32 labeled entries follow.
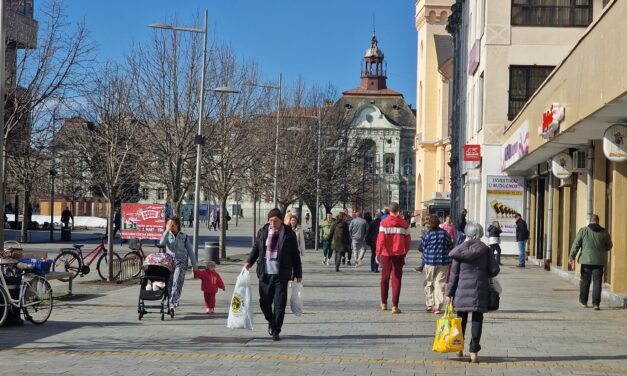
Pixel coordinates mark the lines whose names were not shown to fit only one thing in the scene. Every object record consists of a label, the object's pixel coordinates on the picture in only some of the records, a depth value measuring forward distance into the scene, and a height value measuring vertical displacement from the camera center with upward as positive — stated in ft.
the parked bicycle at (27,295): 46.14 -3.21
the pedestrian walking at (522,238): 110.93 -0.51
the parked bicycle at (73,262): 75.92 -2.70
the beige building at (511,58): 127.65 +21.45
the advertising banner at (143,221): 81.76 +0.43
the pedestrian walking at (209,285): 54.08 -2.95
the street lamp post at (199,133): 83.03 +7.52
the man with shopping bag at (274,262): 44.09 -1.42
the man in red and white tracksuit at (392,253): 56.89 -1.22
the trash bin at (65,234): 155.12 -1.34
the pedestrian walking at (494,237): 107.86 -0.47
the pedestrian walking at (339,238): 99.19 -0.78
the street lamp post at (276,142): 128.77 +10.87
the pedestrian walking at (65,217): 156.66 +1.20
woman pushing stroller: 52.80 -1.13
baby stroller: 50.98 -2.67
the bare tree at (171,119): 93.76 +9.84
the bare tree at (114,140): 77.10 +7.59
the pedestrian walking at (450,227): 82.68 +0.37
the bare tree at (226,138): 108.95 +9.54
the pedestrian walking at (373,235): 100.73 -0.46
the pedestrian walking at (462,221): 122.42 +1.30
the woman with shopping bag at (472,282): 38.17 -1.83
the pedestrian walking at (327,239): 108.92 -0.98
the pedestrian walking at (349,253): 104.29 -2.42
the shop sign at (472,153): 131.43 +9.95
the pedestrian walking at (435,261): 56.75 -1.59
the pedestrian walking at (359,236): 107.65 -0.60
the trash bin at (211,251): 98.12 -2.19
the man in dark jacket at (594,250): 59.77 -0.89
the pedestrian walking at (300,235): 79.24 -0.48
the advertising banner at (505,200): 129.08 +4.07
